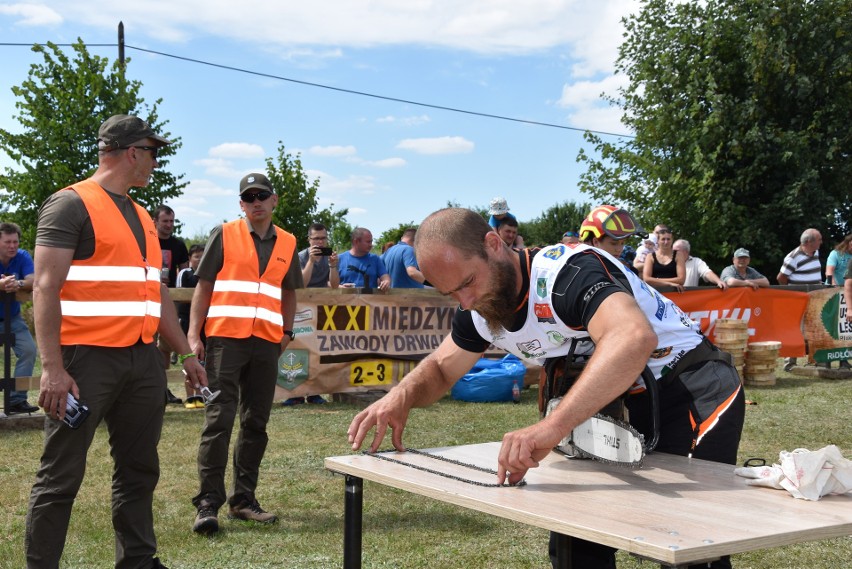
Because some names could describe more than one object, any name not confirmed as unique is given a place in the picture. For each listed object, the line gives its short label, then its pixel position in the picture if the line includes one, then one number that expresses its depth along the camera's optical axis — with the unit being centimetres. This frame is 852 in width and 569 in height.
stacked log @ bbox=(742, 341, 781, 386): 1166
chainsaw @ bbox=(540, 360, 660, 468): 253
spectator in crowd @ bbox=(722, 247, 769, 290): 1303
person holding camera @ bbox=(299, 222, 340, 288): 977
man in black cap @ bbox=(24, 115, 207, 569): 382
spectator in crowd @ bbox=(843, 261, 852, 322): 1153
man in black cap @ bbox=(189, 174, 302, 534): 534
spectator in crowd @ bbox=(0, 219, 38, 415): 853
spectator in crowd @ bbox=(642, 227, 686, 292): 1173
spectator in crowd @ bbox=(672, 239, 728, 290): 1234
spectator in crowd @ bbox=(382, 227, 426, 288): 1101
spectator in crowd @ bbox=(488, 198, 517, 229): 973
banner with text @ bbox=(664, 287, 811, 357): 1209
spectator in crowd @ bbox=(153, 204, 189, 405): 995
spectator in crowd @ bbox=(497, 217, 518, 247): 969
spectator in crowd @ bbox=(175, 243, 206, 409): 973
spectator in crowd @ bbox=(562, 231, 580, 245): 1084
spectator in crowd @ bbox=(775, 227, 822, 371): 1377
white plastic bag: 229
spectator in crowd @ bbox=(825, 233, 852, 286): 1362
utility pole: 2383
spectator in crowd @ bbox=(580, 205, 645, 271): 539
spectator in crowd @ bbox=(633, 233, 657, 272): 1258
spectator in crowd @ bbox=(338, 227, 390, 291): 1070
